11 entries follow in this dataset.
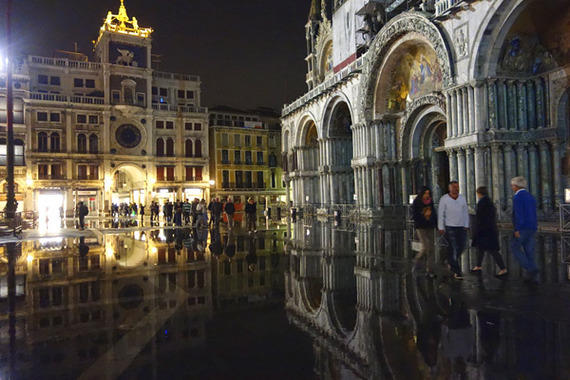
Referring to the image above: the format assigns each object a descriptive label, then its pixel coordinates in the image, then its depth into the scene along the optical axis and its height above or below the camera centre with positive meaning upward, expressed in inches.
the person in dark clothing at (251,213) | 778.2 -23.7
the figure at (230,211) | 857.0 -20.4
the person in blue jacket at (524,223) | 310.0 -22.0
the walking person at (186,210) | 1036.5 -19.7
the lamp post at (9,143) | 774.5 +121.0
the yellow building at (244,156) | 2375.7 +257.9
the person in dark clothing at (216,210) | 870.4 -19.4
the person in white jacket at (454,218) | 328.8 -17.9
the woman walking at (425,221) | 331.9 -19.8
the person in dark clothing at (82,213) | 942.9 -18.6
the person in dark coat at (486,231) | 311.9 -27.3
